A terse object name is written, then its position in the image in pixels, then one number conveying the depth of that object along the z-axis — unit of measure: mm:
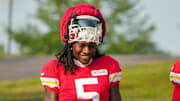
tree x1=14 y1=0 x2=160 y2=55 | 56219
